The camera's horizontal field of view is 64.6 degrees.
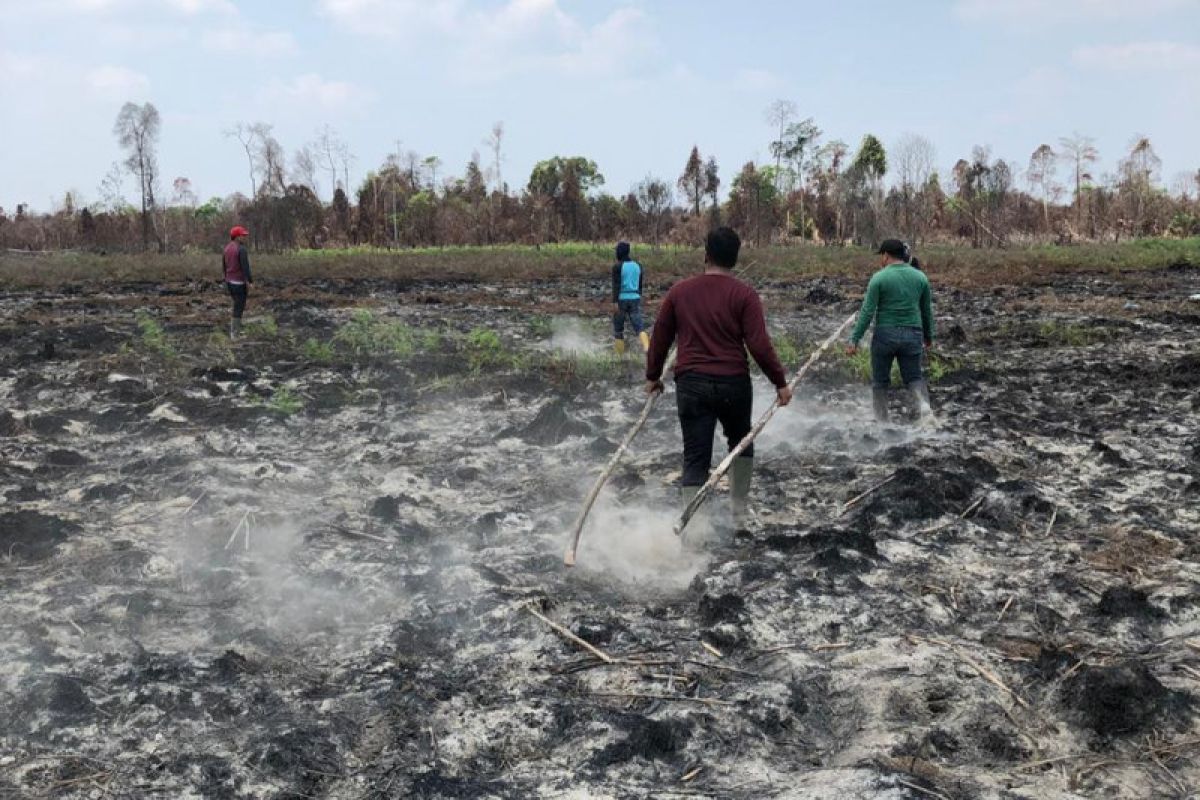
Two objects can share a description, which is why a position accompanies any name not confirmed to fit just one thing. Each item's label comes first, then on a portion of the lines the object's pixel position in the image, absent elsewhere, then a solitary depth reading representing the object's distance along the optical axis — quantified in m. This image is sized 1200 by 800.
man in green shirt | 7.37
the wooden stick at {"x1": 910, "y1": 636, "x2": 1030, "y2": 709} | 3.62
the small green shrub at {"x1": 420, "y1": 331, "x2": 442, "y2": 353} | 11.48
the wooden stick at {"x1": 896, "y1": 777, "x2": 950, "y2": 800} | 2.95
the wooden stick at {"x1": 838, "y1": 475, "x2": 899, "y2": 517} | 5.99
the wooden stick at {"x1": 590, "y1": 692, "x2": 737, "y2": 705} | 3.68
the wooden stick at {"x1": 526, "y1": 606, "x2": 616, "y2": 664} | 4.04
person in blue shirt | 11.56
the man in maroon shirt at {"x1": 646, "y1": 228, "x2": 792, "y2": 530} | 5.14
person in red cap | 12.23
